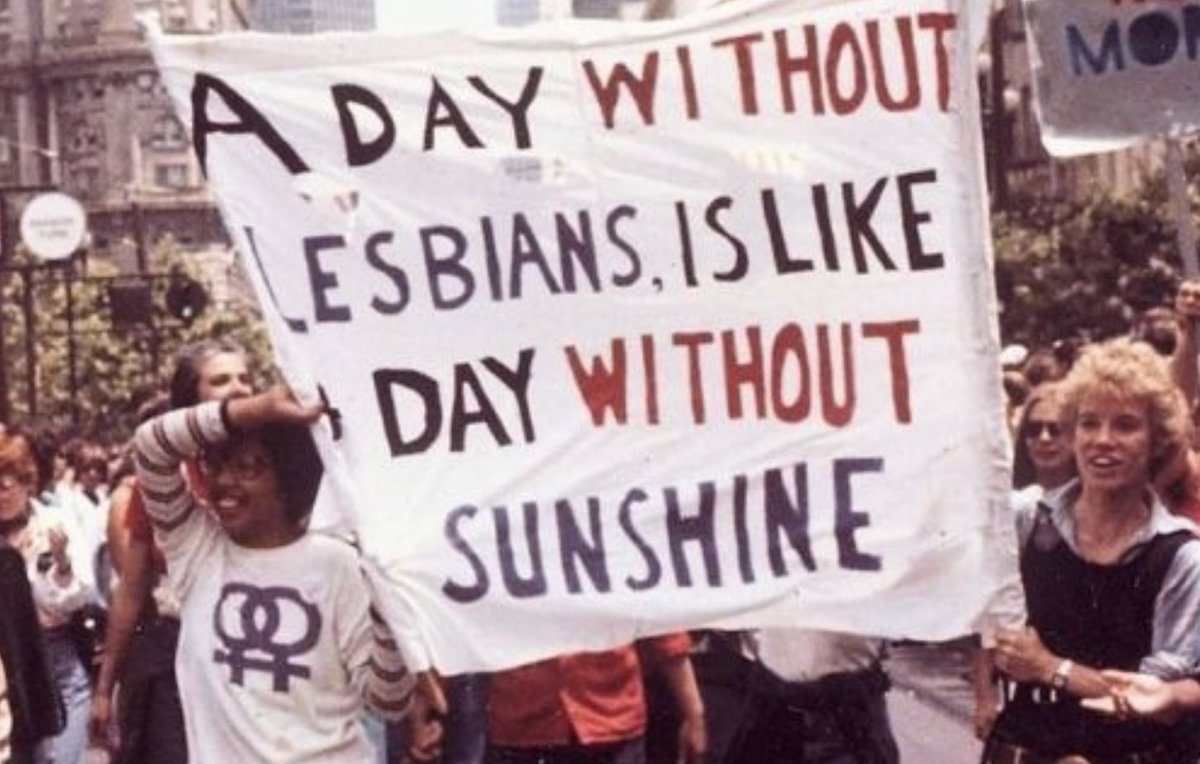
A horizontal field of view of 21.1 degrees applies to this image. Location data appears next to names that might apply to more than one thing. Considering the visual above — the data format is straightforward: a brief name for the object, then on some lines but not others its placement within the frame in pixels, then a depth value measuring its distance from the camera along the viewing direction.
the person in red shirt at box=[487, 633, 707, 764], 7.62
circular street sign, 47.59
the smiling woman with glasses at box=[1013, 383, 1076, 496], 8.25
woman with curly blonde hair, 5.98
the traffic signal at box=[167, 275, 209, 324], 51.41
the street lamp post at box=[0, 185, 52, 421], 41.80
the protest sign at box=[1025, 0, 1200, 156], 6.84
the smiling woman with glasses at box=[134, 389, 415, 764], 6.10
